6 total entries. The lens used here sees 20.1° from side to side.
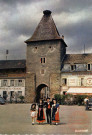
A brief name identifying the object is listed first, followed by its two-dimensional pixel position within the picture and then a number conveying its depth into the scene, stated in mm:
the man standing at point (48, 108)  15962
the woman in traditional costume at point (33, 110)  15477
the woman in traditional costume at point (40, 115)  15266
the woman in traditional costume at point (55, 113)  14981
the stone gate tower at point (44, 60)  52406
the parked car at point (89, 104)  29234
